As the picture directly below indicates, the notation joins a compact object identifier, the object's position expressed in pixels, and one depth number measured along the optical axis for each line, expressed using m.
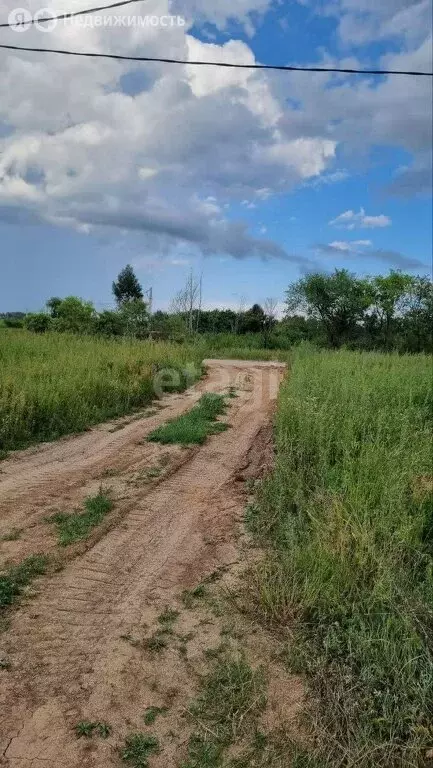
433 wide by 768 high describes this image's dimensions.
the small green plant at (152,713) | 2.43
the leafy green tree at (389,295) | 36.19
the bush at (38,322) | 27.17
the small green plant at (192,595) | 3.33
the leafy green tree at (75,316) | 25.84
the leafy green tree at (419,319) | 33.47
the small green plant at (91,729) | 2.33
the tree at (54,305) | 31.84
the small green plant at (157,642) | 2.88
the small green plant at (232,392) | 10.74
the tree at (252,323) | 36.22
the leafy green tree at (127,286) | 49.94
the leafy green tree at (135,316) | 26.12
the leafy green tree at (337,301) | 34.81
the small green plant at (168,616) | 3.12
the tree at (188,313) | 27.19
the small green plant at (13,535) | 3.95
